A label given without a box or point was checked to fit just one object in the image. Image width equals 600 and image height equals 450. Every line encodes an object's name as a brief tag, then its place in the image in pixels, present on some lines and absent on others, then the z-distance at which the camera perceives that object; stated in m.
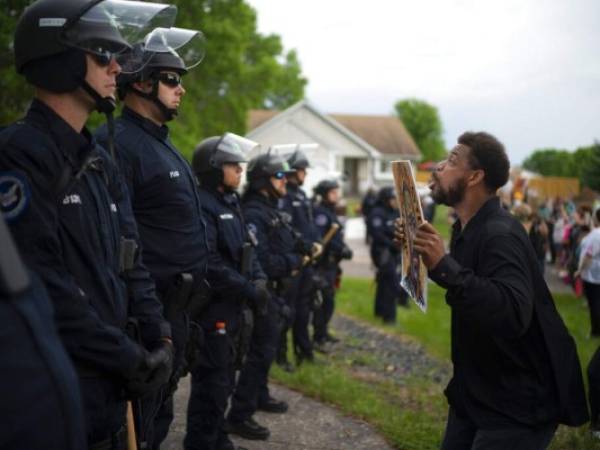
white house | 48.59
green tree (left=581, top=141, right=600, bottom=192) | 31.95
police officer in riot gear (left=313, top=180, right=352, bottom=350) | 9.95
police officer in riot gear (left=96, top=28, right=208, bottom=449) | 3.81
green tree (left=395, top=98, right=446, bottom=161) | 98.75
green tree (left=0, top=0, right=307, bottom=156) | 22.08
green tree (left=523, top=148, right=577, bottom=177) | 67.12
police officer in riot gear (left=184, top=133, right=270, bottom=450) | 4.82
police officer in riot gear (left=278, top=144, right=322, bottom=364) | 8.73
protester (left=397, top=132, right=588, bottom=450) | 3.02
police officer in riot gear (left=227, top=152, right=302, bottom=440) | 5.92
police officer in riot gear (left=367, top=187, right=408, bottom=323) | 12.07
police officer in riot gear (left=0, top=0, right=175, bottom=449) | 2.33
